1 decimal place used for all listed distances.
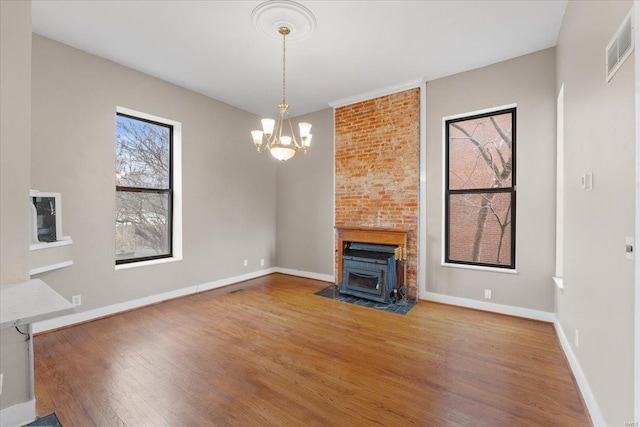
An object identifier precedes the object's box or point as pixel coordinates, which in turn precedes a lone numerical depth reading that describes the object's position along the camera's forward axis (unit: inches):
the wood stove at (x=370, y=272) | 160.6
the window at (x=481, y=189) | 144.0
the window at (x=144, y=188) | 152.4
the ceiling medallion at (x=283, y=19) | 103.3
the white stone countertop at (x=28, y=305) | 51.2
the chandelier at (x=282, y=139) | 112.0
